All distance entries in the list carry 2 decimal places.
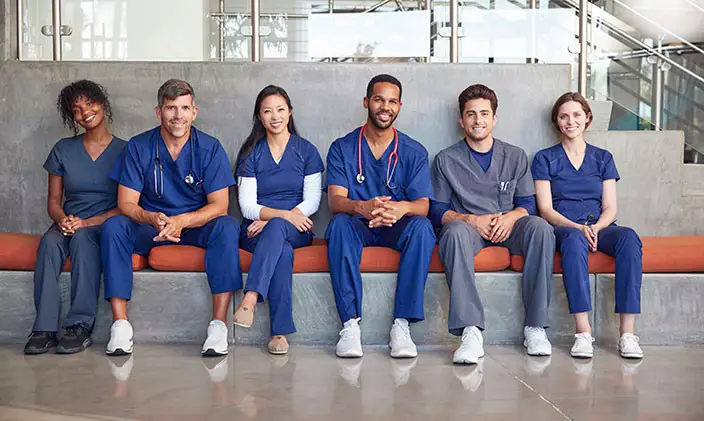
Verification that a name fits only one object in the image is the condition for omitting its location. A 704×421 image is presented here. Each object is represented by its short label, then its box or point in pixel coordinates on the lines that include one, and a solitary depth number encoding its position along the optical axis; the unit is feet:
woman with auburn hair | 11.45
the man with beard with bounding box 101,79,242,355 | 11.60
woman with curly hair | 11.53
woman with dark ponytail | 12.35
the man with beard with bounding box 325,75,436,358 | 11.44
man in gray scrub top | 11.26
